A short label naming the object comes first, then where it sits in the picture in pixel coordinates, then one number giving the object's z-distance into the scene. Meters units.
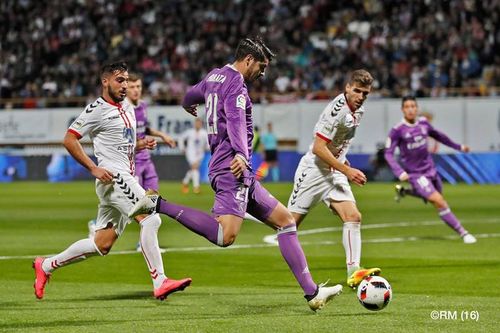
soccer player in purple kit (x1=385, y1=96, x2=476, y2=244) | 18.27
